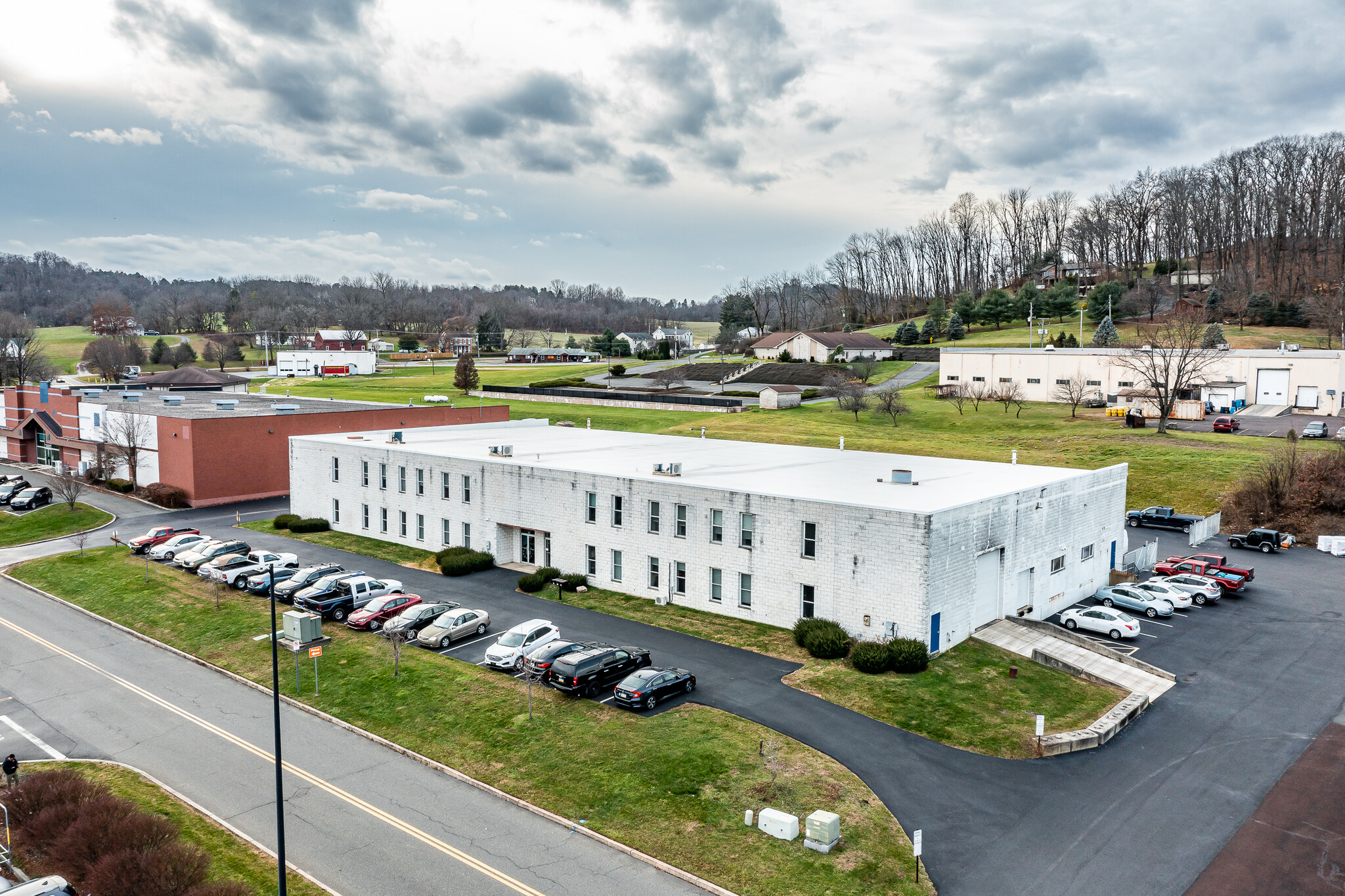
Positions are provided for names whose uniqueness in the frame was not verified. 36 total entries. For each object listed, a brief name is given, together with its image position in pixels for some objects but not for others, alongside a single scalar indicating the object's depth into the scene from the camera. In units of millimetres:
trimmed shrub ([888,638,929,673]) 27562
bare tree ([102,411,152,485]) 62031
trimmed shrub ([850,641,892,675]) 27672
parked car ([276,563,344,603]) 35394
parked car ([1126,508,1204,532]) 51531
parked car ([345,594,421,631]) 32812
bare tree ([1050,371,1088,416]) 81938
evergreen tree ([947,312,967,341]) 133250
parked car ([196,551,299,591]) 38344
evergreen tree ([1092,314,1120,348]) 102812
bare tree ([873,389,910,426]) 81500
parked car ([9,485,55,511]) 57094
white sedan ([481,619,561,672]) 28250
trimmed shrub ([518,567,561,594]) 37750
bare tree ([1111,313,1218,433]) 71500
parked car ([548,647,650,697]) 25891
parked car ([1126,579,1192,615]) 36281
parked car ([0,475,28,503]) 60406
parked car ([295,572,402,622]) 33875
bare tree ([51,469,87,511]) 55969
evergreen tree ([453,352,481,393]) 113000
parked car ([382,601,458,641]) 31609
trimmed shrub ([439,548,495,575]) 39781
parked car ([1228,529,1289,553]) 47156
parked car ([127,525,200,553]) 45469
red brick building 59250
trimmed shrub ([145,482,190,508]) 58094
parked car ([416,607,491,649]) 30750
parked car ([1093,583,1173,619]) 35312
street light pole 15852
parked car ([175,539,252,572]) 41500
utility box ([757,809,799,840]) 18719
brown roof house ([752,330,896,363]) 125625
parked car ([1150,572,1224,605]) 37344
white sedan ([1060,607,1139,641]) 32438
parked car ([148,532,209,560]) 43562
